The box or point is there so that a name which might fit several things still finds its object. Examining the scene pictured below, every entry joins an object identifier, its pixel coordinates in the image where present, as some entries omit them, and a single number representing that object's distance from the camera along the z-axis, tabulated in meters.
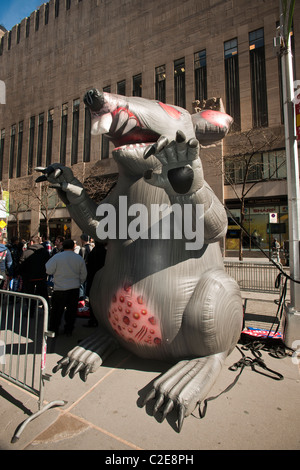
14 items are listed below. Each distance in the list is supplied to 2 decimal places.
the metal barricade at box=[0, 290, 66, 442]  1.94
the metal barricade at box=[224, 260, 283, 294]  6.61
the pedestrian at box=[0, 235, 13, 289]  5.58
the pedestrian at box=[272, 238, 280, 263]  15.12
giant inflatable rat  1.95
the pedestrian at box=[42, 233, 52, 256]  7.67
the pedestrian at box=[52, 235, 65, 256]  7.43
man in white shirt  3.65
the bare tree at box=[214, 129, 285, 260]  14.69
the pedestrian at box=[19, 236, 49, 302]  4.90
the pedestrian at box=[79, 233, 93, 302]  5.93
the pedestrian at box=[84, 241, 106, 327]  4.24
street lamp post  3.41
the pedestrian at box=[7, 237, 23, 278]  6.91
